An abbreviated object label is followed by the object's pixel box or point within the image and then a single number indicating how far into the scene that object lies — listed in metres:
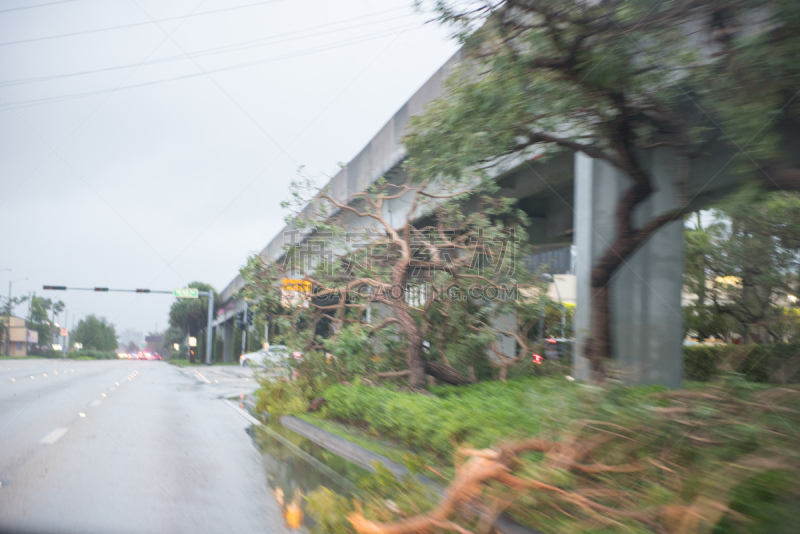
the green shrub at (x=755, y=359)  15.55
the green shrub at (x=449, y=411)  6.21
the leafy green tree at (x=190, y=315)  52.88
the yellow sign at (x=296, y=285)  13.07
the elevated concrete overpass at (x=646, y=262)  9.30
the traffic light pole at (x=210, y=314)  40.83
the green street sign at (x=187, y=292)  37.25
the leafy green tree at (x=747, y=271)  15.52
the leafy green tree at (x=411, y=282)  12.15
